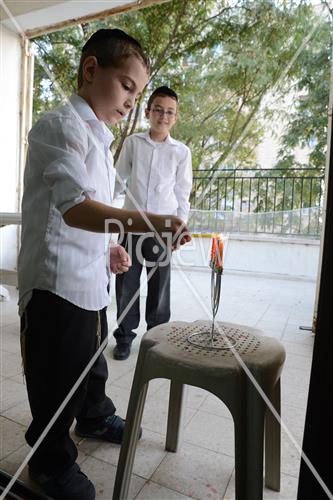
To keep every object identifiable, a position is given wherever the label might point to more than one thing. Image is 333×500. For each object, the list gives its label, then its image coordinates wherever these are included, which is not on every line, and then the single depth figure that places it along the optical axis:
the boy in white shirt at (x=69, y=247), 0.84
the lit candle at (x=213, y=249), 0.94
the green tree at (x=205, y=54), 4.42
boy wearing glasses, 2.09
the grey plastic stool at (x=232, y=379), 0.74
